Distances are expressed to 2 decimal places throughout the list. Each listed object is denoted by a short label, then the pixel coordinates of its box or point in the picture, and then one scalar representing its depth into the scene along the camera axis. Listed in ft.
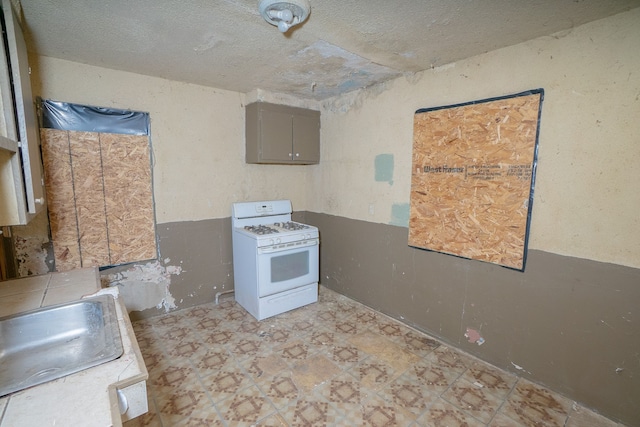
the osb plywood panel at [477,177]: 6.68
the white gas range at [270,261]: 9.72
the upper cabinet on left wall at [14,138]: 3.90
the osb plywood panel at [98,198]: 7.95
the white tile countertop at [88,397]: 2.81
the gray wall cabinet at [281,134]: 10.48
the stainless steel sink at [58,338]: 4.07
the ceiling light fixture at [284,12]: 4.94
